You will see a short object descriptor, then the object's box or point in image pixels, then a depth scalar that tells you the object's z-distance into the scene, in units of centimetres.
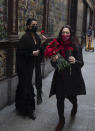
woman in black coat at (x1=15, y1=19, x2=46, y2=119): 480
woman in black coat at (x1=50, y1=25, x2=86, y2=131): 428
